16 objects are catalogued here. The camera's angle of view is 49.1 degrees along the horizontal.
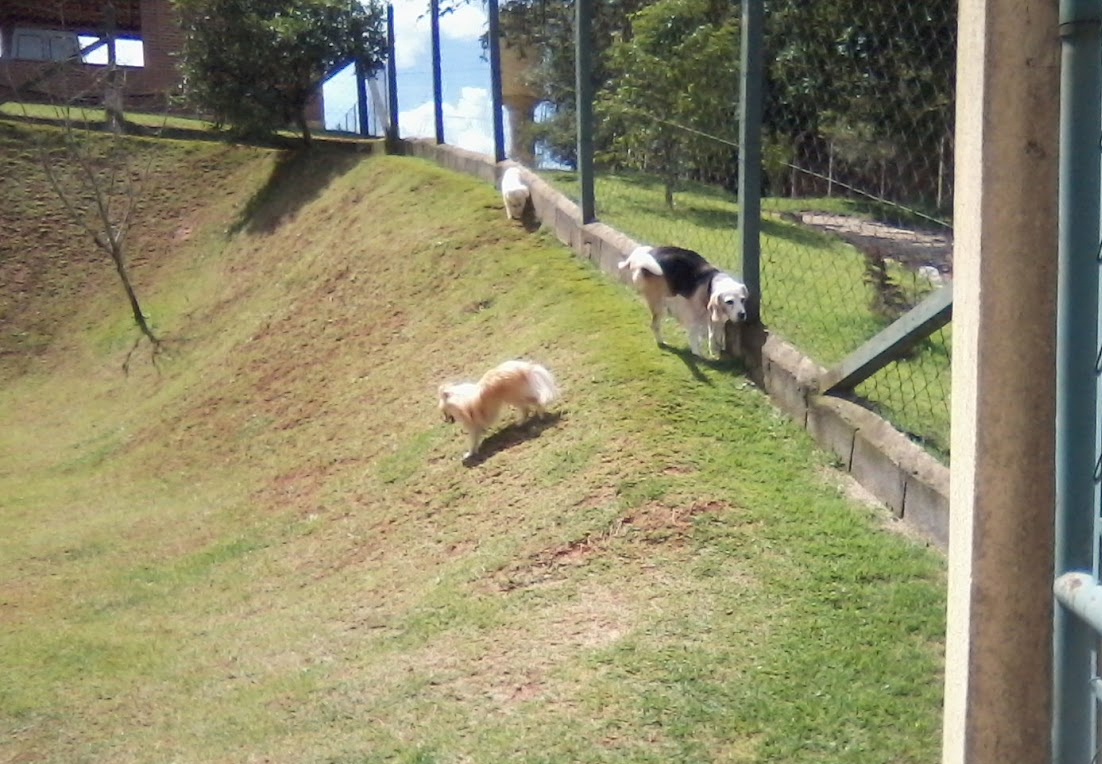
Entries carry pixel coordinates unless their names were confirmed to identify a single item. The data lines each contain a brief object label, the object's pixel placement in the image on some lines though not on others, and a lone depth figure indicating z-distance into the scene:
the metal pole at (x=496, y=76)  10.85
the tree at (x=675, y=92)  7.34
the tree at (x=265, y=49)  17.80
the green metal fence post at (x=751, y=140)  6.14
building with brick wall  23.33
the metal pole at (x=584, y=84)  8.60
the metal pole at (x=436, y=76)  13.01
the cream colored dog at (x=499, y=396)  6.70
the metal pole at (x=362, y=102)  18.42
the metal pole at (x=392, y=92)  16.46
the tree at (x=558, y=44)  10.59
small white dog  10.77
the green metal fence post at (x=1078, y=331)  1.90
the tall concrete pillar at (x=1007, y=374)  2.08
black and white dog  6.41
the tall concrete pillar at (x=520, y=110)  12.56
